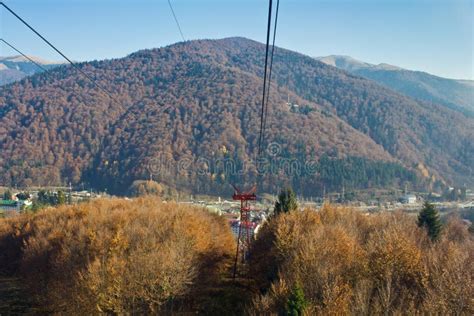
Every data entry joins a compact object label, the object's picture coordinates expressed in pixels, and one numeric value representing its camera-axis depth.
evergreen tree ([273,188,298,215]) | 47.86
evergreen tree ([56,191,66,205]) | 80.06
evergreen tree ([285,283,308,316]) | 18.53
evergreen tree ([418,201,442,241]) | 39.62
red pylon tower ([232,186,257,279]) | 35.84
